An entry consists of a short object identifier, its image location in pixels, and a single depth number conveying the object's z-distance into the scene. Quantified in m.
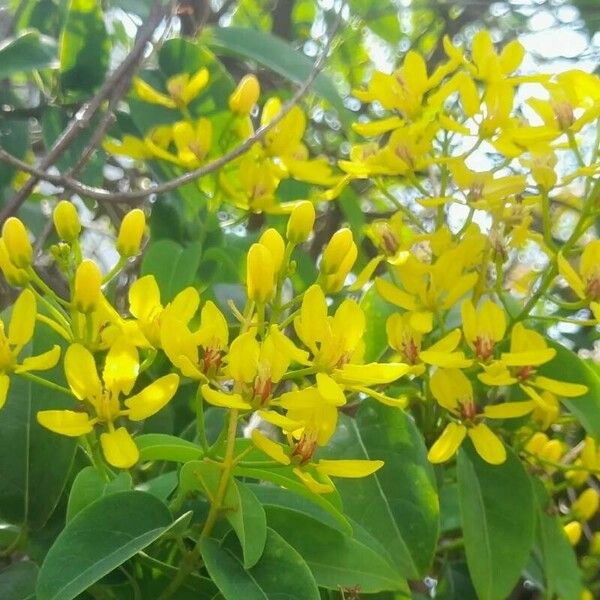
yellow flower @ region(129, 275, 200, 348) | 0.19
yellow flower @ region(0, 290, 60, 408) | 0.18
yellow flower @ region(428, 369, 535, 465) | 0.22
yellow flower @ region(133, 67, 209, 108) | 0.29
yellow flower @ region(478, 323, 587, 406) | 0.21
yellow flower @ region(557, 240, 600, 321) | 0.22
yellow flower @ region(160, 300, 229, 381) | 0.17
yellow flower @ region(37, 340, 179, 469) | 0.17
